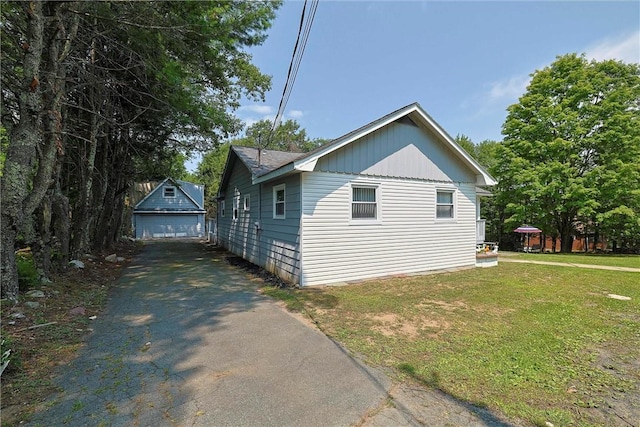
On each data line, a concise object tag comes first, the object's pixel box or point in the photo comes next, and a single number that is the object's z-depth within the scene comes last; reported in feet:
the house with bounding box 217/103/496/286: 24.93
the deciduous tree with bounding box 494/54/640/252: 57.52
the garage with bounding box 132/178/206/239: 82.89
